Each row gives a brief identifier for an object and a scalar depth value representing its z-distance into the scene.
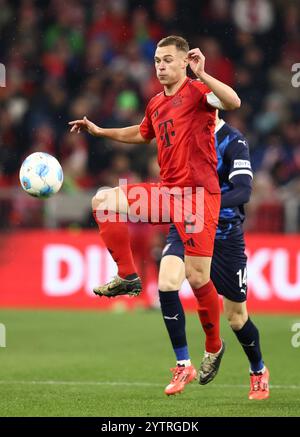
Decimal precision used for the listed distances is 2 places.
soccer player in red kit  14.64
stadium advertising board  30.14
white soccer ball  15.00
